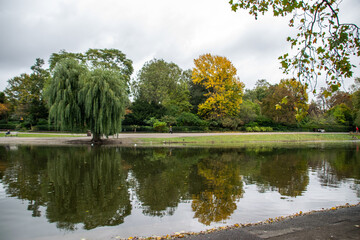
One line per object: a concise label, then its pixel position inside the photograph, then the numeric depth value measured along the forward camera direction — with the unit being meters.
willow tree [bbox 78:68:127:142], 27.06
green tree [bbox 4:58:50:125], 48.81
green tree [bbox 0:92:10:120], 54.19
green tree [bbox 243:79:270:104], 78.86
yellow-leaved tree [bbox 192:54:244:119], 46.09
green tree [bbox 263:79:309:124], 51.50
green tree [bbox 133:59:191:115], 50.02
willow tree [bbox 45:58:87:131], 27.02
